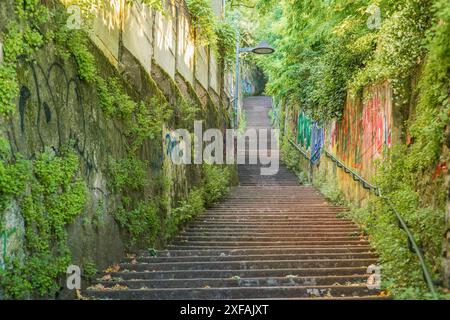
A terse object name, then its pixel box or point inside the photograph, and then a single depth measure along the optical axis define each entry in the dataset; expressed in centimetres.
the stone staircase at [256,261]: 594
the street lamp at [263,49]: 1643
